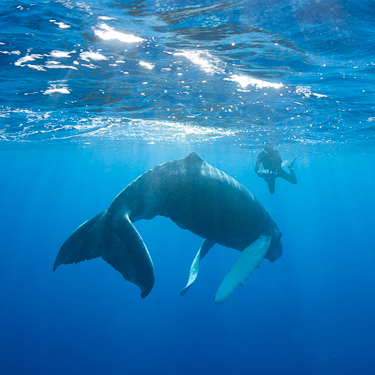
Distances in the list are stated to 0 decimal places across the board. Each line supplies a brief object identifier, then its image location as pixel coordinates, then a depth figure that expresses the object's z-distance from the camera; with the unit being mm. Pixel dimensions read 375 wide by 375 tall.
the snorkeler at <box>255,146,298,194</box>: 11848
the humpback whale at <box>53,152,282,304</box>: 3141
